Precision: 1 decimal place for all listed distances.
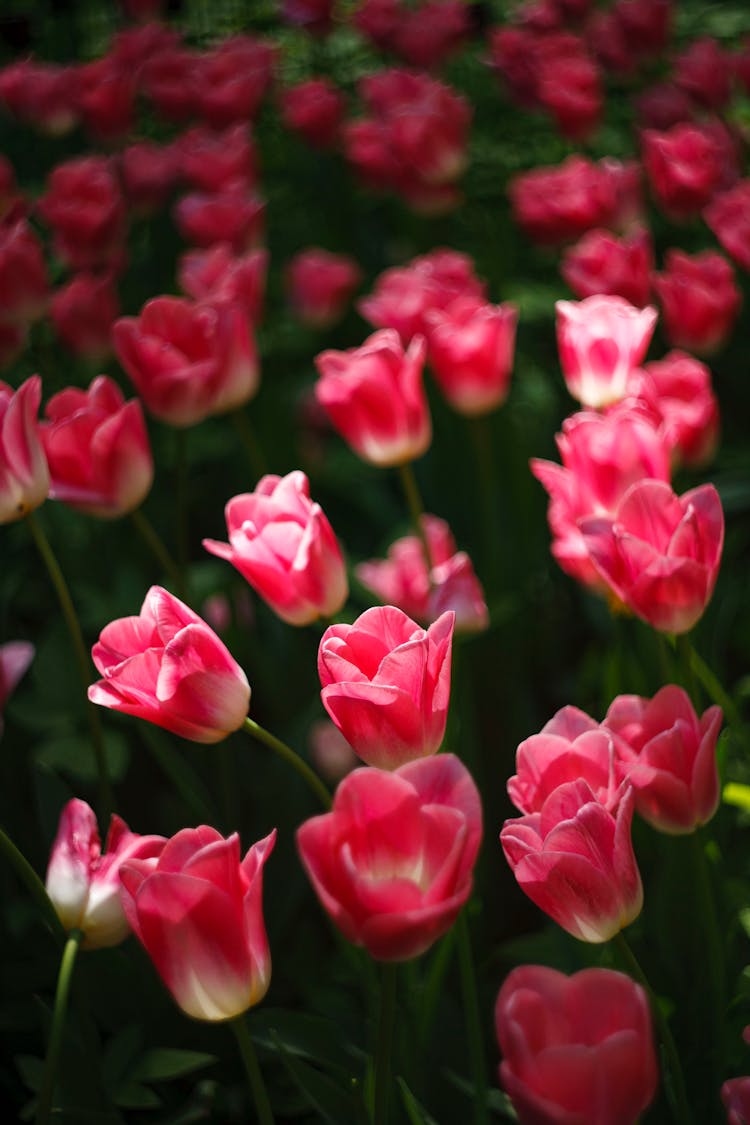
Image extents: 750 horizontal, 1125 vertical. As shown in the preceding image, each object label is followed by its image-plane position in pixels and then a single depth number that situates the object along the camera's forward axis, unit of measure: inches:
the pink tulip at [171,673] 49.6
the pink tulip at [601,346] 58.2
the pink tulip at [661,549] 51.4
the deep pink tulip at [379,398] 58.5
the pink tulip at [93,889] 50.6
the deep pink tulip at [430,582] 58.5
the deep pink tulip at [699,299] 67.5
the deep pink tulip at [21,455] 53.9
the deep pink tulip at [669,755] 49.9
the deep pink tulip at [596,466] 53.3
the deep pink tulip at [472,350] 62.2
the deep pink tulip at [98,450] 56.8
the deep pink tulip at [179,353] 59.1
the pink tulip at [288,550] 52.5
